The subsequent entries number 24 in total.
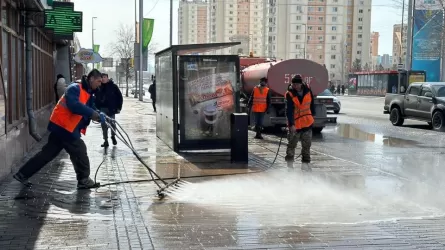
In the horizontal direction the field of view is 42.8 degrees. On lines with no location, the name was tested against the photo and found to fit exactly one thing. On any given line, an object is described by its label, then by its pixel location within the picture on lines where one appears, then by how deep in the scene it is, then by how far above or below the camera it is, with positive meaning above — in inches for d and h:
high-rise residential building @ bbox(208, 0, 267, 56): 5315.0 +490.6
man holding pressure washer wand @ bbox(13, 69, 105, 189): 311.7 -32.7
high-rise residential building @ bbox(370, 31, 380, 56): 7317.9 +393.5
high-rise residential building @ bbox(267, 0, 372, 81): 4613.7 +348.0
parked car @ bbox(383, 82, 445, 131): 744.3 -42.7
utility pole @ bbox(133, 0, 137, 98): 1949.6 +171.5
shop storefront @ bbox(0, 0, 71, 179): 363.6 -8.2
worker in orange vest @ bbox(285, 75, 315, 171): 439.5 -33.1
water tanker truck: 654.5 -10.0
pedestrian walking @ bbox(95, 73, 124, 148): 527.8 -26.4
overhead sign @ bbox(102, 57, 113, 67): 1734.1 +22.7
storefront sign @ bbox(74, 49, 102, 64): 873.5 +21.9
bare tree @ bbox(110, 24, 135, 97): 2490.2 +112.7
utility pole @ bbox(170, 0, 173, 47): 1614.3 +141.2
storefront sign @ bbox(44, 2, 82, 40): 575.8 +53.0
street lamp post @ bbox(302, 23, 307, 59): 4608.8 +316.7
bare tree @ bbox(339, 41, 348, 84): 4372.5 +95.9
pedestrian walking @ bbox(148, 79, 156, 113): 1025.3 -37.0
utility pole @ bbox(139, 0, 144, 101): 1444.4 +47.6
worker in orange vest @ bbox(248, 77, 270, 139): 633.6 -33.5
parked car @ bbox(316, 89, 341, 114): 720.3 -40.7
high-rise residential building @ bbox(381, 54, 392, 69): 7383.4 +193.0
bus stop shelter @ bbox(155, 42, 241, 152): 479.8 -21.7
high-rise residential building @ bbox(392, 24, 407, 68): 5361.2 +290.0
